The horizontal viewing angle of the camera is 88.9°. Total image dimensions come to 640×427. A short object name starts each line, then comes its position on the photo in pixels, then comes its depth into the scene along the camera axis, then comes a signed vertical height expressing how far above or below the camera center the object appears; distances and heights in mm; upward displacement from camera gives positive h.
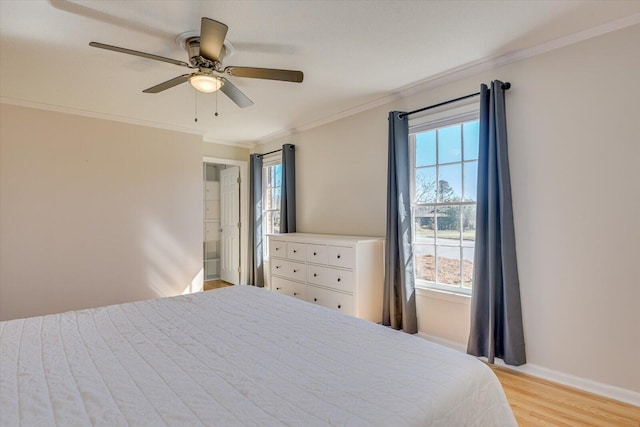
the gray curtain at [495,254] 2465 -324
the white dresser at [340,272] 3188 -606
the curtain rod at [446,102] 2561 +986
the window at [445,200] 2867 +118
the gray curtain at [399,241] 3096 -265
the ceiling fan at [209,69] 1908 +959
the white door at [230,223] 5655 -135
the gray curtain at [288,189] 4680 +373
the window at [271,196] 5222 +302
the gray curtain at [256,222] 5238 -110
